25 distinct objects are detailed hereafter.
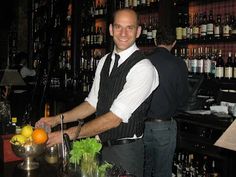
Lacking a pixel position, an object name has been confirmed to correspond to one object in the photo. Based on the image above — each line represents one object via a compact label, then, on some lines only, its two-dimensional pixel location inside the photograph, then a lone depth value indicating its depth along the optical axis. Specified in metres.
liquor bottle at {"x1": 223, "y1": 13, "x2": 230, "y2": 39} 2.82
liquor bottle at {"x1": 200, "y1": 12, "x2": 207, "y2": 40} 2.98
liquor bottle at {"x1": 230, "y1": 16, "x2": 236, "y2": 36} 2.75
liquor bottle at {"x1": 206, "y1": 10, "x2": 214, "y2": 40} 2.93
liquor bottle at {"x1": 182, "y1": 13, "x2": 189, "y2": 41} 3.17
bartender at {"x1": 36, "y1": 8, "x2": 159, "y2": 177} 1.56
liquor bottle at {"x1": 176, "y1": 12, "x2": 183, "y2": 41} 3.18
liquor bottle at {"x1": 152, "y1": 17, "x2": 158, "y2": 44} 3.51
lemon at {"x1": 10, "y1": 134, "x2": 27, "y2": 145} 1.37
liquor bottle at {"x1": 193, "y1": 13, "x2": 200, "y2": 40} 3.05
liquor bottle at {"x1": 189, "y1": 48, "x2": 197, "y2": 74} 3.04
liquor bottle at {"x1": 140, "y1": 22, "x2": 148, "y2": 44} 3.60
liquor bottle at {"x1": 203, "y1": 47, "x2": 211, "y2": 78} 2.95
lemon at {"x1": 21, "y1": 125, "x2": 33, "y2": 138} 1.39
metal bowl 1.35
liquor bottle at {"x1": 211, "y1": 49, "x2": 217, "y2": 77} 2.92
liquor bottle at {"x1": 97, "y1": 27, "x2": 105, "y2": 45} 4.32
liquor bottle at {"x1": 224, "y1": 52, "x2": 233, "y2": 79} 2.79
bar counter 1.29
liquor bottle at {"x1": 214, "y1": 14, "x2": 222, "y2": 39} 2.88
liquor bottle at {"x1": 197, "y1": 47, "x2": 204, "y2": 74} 3.01
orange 1.35
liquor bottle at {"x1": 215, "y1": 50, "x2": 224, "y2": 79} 2.87
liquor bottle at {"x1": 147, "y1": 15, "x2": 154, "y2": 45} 3.53
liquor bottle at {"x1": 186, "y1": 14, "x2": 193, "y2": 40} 3.10
